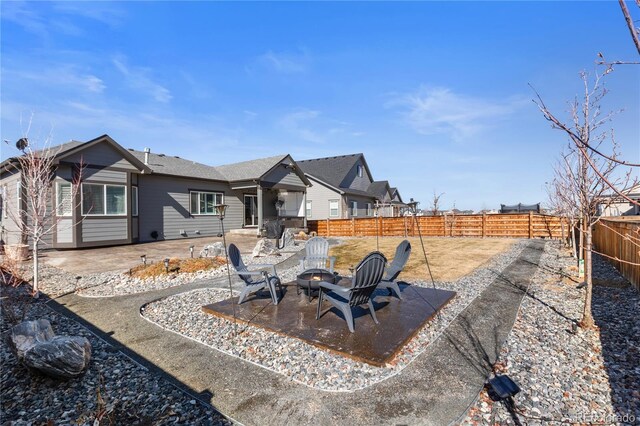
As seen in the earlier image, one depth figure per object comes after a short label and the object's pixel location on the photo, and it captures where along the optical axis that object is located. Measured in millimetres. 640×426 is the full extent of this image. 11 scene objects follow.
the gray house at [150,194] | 12102
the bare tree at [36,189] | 6234
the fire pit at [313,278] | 5332
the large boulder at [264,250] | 11719
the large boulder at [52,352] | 3162
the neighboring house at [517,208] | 27422
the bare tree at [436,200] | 26648
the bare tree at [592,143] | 4531
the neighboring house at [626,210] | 24711
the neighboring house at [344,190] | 24719
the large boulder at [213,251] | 10625
